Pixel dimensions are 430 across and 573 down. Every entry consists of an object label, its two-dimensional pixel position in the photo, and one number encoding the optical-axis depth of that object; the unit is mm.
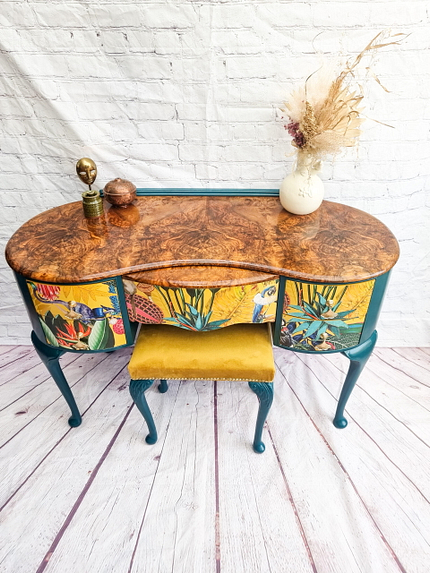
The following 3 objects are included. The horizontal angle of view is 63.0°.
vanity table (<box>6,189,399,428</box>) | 1084
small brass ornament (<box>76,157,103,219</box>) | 1325
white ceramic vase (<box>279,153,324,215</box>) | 1320
